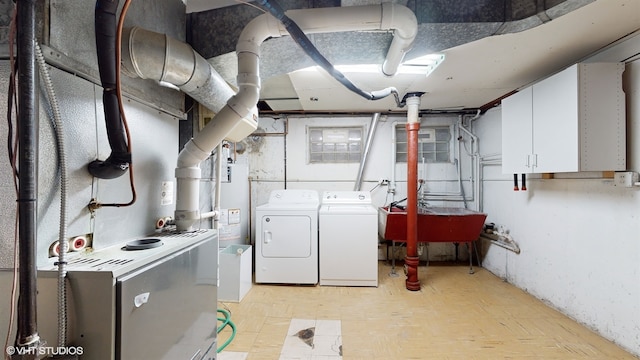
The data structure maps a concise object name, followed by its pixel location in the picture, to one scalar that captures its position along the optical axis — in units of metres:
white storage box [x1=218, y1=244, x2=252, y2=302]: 2.52
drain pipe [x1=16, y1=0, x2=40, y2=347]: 0.70
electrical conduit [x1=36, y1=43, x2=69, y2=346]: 0.78
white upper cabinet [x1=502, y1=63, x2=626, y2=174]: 1.79
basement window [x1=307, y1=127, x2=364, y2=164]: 3.78
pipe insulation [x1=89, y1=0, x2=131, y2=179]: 0.92
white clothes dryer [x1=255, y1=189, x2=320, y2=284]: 2.89
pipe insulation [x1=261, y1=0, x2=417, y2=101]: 1.11
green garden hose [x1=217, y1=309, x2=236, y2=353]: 1.84
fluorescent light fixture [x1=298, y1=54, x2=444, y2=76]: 2.09
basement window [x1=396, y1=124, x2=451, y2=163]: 3.76
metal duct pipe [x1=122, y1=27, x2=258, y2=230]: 1.15
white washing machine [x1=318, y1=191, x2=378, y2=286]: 2.86
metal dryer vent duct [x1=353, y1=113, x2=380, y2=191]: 3.58
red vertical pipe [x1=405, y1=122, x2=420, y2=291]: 2.79
